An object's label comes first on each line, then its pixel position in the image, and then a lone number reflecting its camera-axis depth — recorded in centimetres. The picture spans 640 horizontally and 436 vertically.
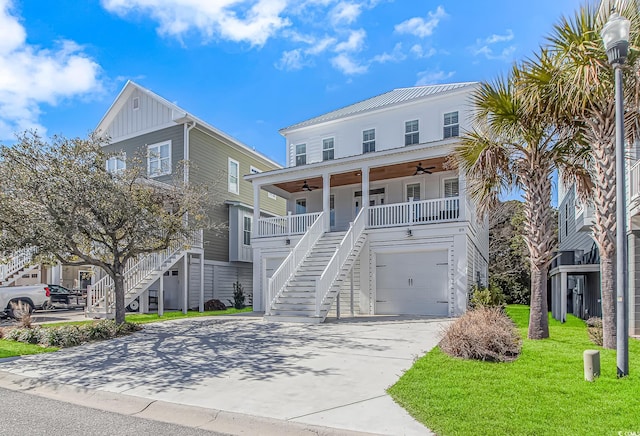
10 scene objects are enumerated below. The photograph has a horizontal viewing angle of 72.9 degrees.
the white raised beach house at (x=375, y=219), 1500
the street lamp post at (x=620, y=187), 600
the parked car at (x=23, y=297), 1664
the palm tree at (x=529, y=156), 962
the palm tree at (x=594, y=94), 797
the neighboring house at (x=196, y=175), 2058
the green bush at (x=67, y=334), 992
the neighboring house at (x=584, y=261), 1034
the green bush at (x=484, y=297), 1391
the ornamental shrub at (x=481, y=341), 720
